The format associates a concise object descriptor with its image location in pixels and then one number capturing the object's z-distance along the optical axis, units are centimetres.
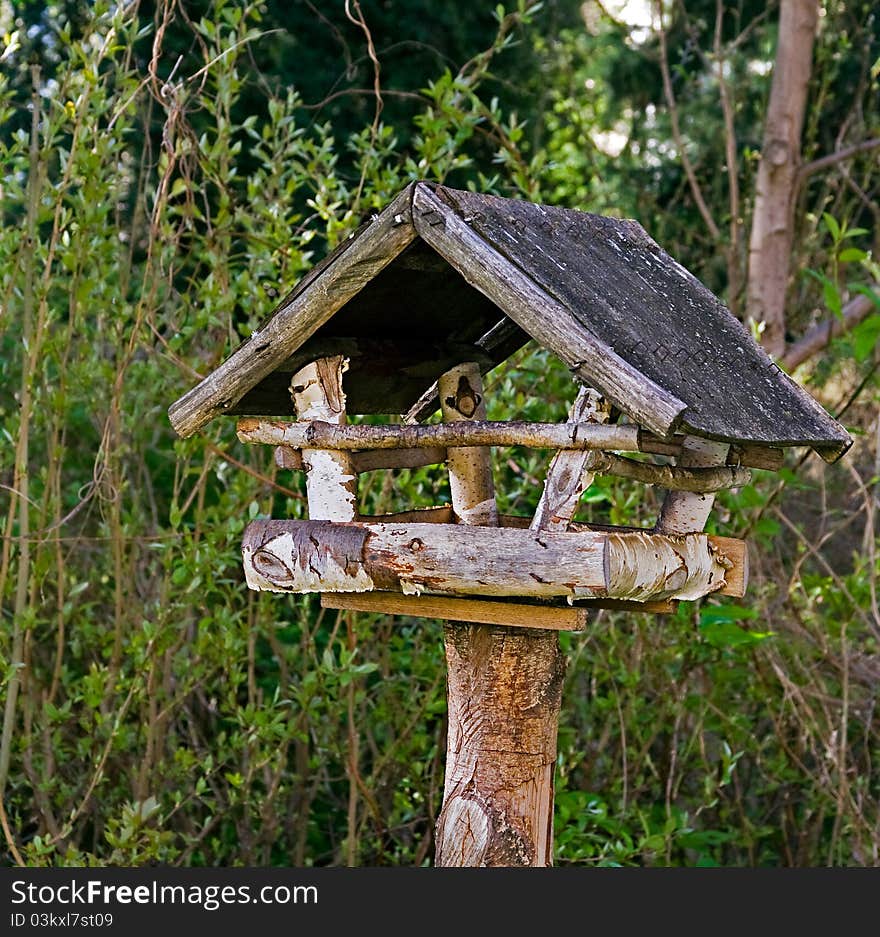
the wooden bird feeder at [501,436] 398
